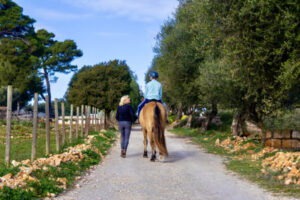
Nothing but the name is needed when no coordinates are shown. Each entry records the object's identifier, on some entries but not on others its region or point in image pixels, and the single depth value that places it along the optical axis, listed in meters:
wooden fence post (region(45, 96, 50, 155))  11.29
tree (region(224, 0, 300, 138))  9.63
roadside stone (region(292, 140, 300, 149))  14.06
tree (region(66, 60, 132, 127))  36.16
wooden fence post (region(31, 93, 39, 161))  10.05
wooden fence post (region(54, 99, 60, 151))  12.53
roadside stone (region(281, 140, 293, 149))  14.30
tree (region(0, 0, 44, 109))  41.94
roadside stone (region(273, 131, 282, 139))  14.47
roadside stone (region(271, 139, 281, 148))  14.48
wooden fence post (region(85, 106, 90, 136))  20.47
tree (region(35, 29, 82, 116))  57.44
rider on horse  11.24
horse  10.62
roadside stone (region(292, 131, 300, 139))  14.06
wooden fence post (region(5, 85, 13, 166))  8.77
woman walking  12.44
